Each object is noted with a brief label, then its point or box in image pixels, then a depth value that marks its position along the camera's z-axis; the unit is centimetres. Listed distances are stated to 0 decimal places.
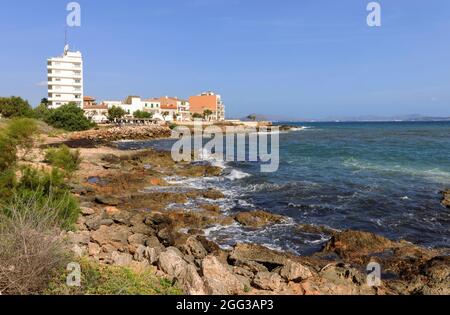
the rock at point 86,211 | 1471
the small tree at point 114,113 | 8731
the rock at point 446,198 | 1783
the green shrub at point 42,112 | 6469
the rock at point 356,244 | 1195
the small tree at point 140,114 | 9501
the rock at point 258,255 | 1025
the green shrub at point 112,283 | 636
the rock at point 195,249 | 1066
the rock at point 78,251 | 817
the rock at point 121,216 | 1402
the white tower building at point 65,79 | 8475
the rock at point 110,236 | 1132
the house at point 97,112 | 9074
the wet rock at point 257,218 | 1523
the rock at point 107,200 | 1748
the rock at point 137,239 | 1176
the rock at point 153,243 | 1123
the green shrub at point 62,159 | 1636
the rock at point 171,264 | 811
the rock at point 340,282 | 835
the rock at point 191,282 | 713
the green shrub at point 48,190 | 1169
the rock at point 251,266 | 951
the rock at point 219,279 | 750
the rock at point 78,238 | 1009
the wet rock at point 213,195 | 1986
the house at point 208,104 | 13292
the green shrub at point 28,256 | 625
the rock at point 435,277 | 834
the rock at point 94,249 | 993
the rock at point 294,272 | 866
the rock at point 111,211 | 1503
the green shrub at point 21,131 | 1317
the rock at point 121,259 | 875
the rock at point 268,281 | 809
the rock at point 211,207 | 1720
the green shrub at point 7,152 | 1242
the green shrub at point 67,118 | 6406
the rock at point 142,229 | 1305
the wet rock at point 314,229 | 1410
